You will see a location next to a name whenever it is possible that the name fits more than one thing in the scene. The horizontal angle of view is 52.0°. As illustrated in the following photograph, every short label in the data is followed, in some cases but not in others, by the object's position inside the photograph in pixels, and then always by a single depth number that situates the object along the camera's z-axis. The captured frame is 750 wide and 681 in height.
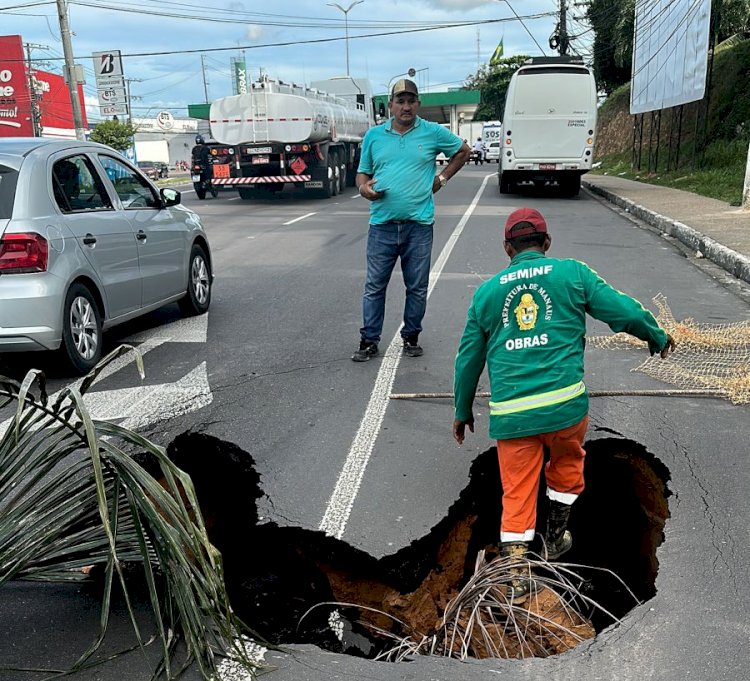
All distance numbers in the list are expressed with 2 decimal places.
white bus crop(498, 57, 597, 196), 19.41
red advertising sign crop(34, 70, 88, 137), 56.32
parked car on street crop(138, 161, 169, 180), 44.67
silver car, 5.20
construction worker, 3.04
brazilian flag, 80.50
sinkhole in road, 3.06
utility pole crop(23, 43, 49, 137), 51.31
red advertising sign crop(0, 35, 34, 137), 51.66
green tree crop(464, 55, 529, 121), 78.06
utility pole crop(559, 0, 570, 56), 38.88
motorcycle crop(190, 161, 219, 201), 23.00
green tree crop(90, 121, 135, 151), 47.71
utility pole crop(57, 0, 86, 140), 24.58
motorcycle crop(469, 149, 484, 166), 45.94
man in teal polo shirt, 5.53
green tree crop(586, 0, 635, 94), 32.94
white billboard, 18.02
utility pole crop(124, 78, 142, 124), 26.31
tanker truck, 19.92
